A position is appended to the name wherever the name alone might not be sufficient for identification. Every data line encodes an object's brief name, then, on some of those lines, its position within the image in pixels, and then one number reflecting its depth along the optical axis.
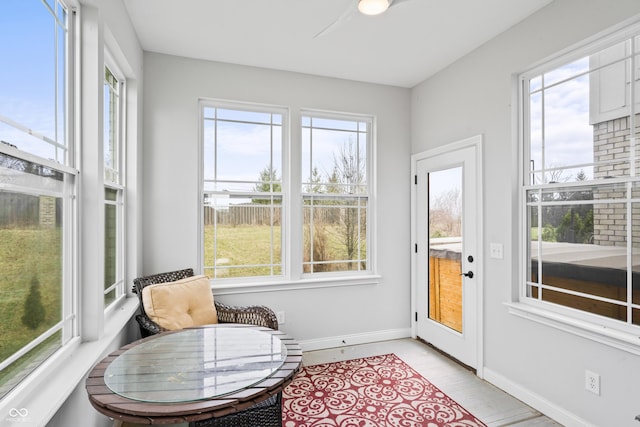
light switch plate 2.76
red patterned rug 2.29
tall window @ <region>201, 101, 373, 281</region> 3.30
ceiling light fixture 1.94
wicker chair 2.60
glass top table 1.22
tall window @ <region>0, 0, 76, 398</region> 1.22
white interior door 3.04
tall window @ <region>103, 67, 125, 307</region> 2.30
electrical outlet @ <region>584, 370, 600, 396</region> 2.06
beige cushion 2.38
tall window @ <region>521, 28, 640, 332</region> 2.01
